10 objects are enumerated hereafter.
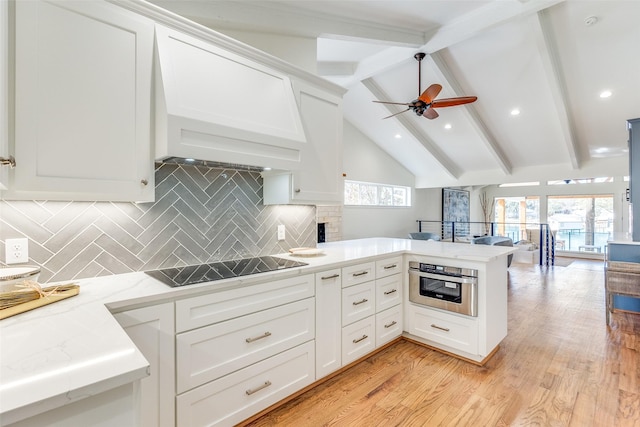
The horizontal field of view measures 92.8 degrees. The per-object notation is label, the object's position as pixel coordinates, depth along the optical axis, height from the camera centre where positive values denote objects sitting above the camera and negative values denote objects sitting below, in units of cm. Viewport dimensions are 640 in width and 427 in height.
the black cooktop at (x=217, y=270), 166 -37
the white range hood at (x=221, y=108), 162 +63
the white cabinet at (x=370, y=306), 236 -79
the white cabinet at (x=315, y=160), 233 +43
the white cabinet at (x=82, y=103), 130 +51
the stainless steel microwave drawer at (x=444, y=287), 247 -64
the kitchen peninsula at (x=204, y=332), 71 -48
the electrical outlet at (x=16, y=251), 148 -20
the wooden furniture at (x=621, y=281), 338 -75
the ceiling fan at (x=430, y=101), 397 +151
